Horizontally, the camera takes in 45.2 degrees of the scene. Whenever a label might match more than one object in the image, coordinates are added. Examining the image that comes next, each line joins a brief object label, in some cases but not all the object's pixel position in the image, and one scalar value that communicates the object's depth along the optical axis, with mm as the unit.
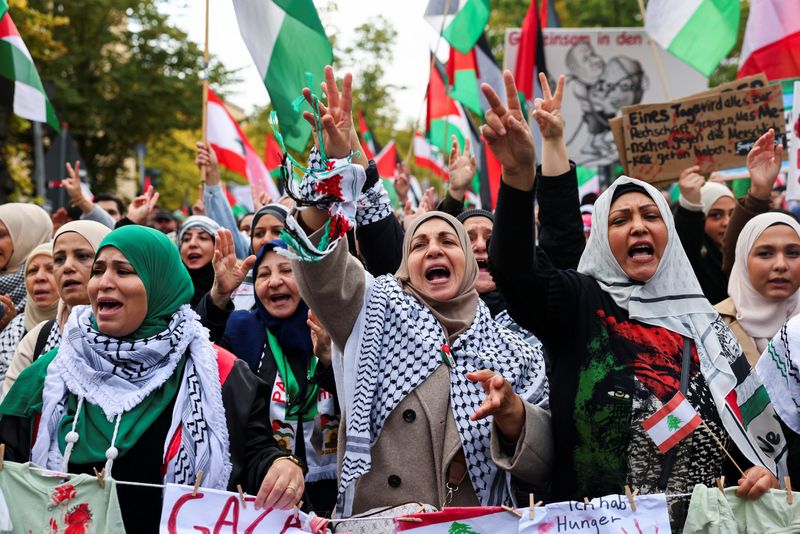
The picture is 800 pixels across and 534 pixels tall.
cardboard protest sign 5836
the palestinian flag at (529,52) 8820
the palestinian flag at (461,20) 8633
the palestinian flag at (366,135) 13392
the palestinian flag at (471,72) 9570
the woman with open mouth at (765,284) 4195
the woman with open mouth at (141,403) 2857
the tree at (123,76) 24516
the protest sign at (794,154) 5391
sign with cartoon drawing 8789
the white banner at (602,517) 2809
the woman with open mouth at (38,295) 4594
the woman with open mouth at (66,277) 3742
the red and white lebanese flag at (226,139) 9023
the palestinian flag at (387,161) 11141
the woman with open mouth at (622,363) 2842
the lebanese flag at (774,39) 6738
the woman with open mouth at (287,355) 3740
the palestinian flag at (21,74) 6324
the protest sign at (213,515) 2748
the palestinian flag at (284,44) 4914
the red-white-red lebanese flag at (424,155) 13828
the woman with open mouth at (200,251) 5512
